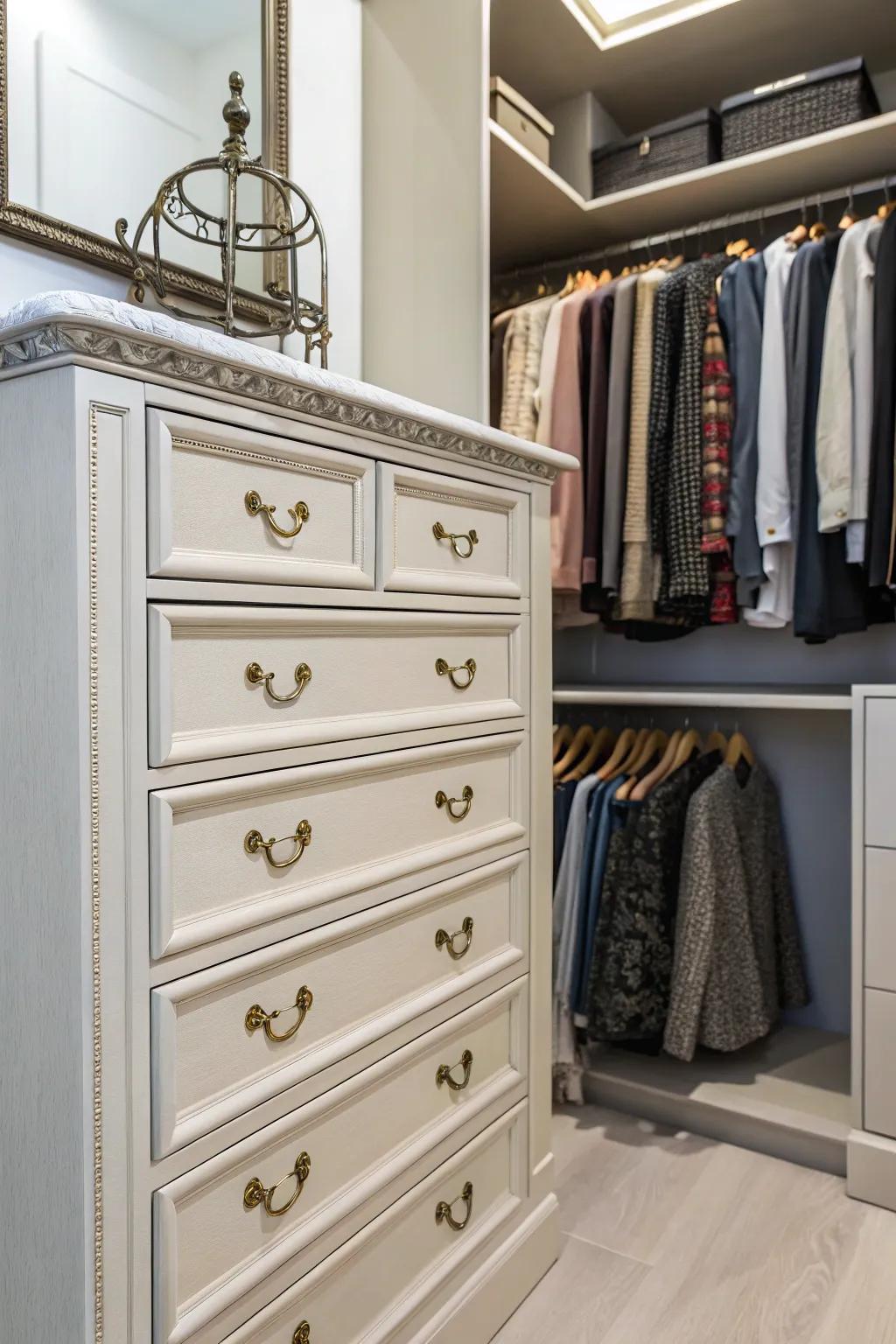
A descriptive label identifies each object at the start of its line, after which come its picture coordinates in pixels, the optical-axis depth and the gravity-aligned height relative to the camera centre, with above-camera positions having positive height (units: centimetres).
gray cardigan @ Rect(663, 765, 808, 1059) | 188 -61
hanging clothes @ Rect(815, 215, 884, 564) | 175 +49
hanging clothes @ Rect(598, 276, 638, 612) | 199 +49
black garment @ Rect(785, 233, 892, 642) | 182 +33
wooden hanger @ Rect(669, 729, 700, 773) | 212 -24
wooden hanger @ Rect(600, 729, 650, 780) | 212 -27
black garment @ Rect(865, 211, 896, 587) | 172 +38
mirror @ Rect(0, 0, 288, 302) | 113 +73
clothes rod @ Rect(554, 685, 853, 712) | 183 -11
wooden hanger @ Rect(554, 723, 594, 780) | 223 -26
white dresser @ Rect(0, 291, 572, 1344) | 81 -21
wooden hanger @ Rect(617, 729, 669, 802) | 202 -27
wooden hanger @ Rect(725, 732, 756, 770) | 219 -25
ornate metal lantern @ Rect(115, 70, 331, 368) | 118 +60
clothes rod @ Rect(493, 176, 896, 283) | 198 +98
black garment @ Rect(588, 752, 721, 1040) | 189 -59
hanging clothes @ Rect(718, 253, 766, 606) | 188 +50
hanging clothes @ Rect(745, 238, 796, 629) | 184 +37
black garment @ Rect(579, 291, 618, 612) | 204 +48
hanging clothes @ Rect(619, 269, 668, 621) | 197 +35
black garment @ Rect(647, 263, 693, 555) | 196 +56
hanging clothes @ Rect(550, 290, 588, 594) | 203 +45
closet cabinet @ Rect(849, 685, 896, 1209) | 168 -56
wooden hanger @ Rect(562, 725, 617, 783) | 217 -26
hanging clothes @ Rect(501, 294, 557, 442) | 214 +64
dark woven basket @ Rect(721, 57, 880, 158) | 187 +112
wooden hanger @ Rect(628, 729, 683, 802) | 200 -29
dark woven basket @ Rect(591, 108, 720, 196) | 203 +112
